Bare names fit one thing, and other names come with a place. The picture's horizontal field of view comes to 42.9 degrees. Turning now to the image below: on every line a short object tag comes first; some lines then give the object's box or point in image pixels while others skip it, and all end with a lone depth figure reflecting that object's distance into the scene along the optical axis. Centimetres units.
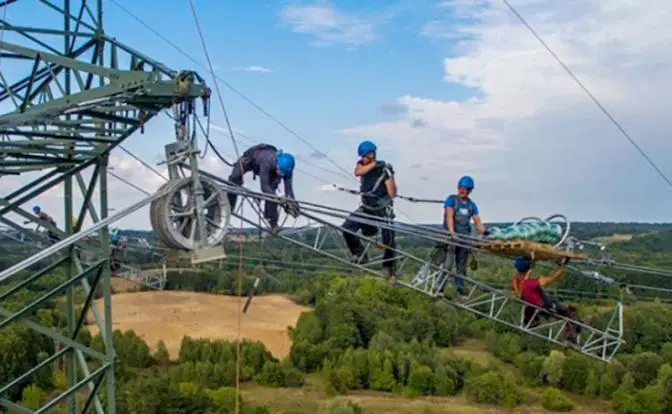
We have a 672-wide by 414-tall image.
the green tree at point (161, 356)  9100
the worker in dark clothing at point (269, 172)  1405
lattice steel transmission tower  1249
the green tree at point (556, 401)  8444
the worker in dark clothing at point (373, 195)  1608
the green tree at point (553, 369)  9088
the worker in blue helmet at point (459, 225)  1633
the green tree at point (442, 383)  8919
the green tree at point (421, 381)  8844
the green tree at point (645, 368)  8794
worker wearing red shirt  1700
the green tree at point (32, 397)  7156
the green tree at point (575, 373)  9062
